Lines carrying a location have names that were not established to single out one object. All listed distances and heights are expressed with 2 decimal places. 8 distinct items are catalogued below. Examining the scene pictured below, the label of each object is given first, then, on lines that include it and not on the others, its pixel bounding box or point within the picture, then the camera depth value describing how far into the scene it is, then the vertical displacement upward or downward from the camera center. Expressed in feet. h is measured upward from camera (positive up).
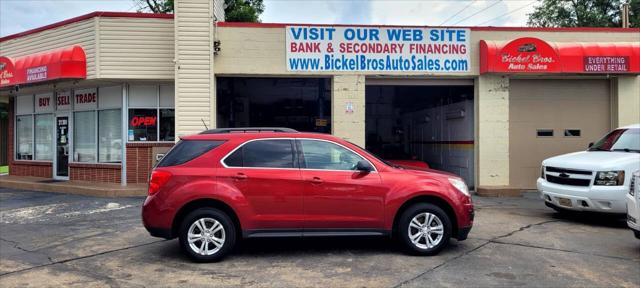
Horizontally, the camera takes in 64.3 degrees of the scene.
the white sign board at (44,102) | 56.39 +4.74
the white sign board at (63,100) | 54.13 +4.75
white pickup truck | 28.37 -2.03
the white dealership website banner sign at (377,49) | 44.32 +8.21
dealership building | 43.52 +6.19
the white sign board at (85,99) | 51.57 +4.71
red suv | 21.42 -2.26
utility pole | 57.36 +14.26
